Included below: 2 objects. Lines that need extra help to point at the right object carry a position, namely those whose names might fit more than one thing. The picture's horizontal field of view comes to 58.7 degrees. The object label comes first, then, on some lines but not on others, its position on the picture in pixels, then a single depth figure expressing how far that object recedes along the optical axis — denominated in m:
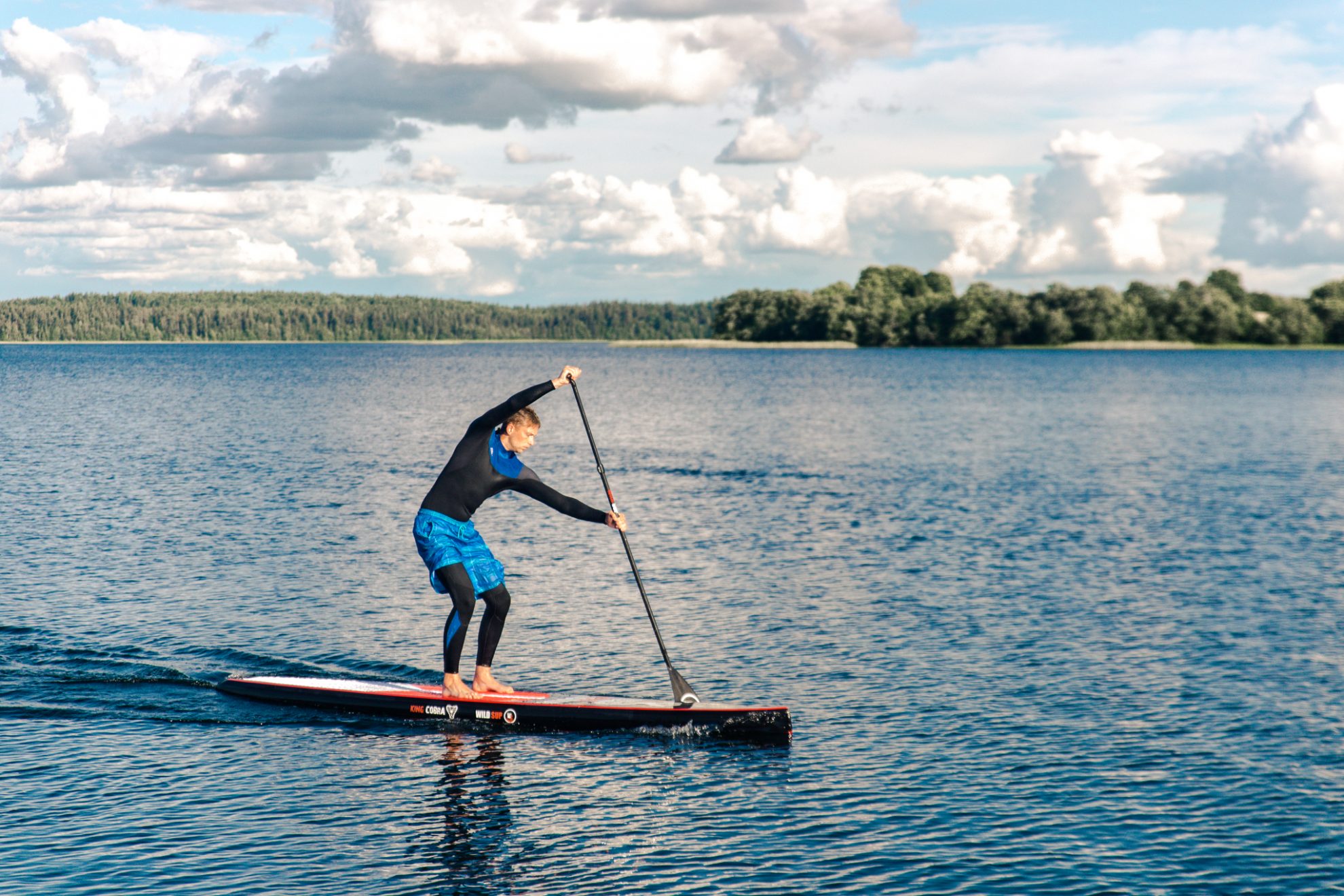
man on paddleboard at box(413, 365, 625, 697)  13.02
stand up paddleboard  13.86
